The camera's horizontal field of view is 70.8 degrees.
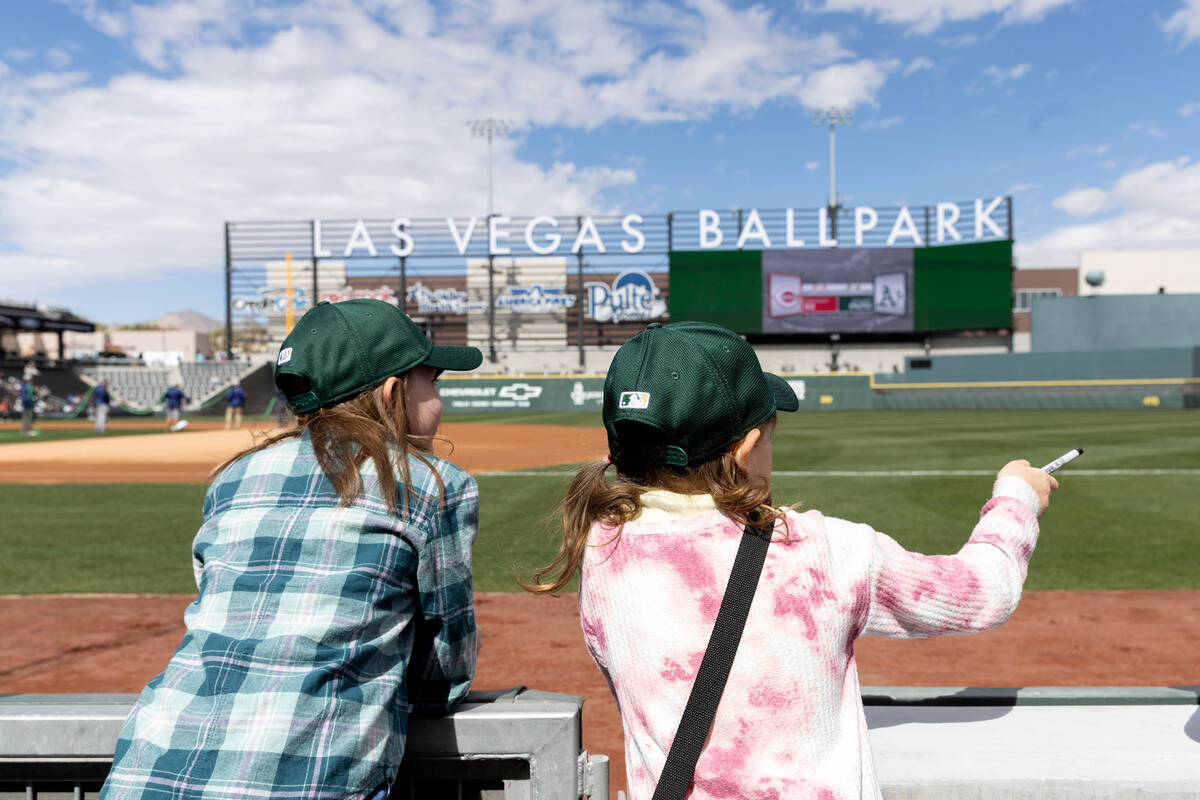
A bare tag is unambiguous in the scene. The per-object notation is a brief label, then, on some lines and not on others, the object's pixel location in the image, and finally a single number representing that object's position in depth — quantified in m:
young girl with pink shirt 1.45
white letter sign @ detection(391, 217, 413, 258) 50.41
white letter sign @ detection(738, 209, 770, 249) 46.09
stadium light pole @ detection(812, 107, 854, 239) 49.00
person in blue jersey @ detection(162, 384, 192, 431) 28.28
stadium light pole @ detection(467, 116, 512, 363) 48.84
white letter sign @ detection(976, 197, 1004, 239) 46.12
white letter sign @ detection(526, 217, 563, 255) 49.44
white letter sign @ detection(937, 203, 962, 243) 46.72
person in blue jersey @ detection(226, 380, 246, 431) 25.52
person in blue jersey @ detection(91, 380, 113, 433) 25.81
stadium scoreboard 43.84
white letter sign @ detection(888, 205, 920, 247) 46.31
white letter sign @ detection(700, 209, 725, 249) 46.69
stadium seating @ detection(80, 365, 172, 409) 46.62
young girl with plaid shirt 1.53
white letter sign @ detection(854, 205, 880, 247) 46.88
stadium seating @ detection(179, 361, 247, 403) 46.53
